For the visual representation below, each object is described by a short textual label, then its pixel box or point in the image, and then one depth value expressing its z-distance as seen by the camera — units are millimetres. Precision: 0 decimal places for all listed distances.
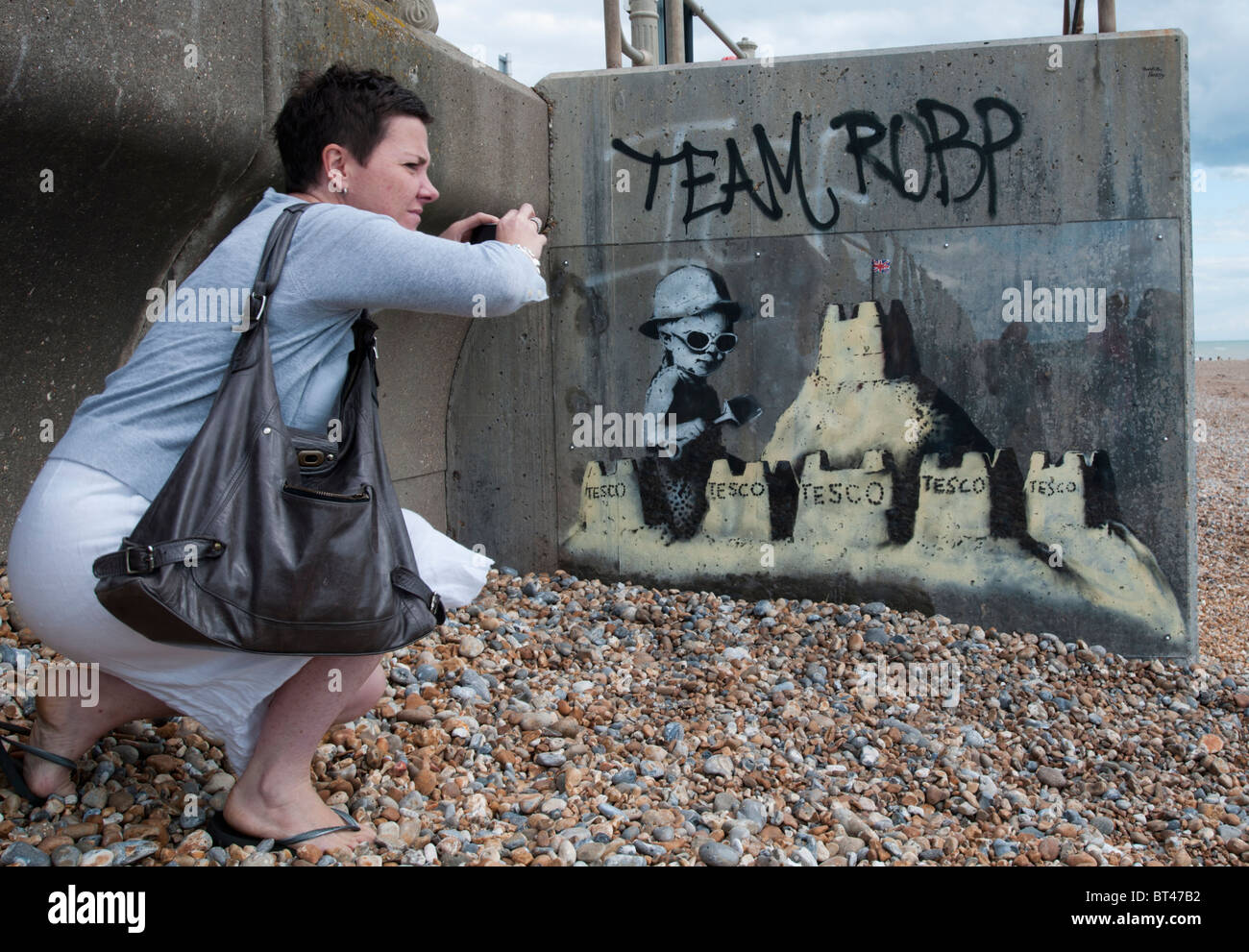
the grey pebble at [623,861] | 2600
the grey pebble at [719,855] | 2654
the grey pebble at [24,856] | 2209
